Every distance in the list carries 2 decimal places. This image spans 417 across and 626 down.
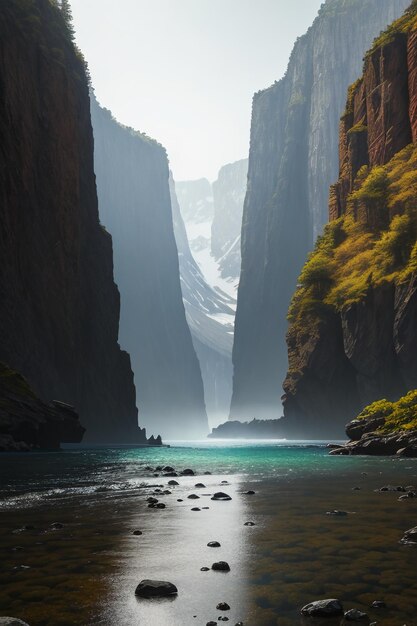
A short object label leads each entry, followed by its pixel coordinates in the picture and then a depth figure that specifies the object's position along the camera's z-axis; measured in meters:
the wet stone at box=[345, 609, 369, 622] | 6.33
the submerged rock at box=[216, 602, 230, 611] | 6.76
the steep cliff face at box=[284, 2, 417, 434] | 67.81
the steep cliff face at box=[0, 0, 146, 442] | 64.31
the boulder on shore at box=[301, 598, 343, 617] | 6.46
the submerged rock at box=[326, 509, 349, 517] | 13.40
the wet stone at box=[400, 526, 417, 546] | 9.96
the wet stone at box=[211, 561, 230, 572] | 8.65
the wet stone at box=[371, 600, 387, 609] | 6.73
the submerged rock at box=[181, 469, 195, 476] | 29.23
